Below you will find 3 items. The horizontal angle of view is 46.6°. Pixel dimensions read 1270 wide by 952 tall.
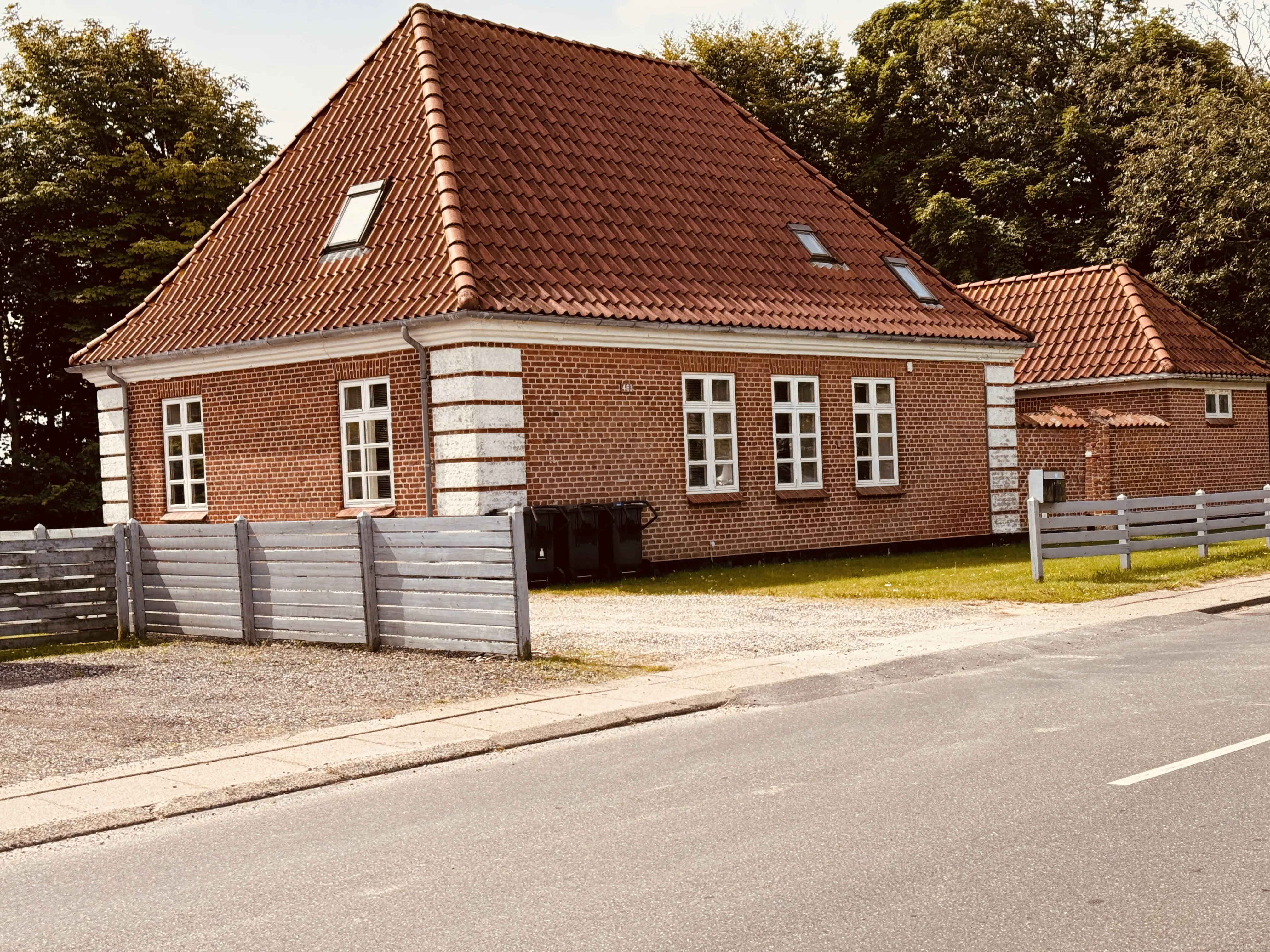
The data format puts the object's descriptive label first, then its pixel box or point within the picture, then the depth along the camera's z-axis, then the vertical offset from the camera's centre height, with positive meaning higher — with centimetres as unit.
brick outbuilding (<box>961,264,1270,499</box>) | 2983 +138
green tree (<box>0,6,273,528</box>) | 4047 +803
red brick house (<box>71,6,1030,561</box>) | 2128 +215
